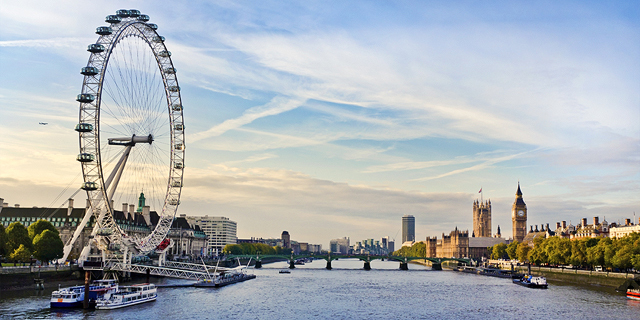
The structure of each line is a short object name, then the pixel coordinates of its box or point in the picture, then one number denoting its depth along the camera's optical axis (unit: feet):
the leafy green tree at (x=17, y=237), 299.42
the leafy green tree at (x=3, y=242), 292.40
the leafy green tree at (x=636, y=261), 337.66
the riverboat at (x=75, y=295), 219.61
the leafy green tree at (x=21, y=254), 289.94
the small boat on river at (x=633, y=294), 281.74
